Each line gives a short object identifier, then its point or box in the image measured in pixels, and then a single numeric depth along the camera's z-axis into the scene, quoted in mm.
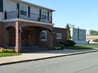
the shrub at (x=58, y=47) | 12240
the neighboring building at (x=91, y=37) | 48128
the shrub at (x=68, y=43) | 15269
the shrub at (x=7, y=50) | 9239
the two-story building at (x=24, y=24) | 10085
